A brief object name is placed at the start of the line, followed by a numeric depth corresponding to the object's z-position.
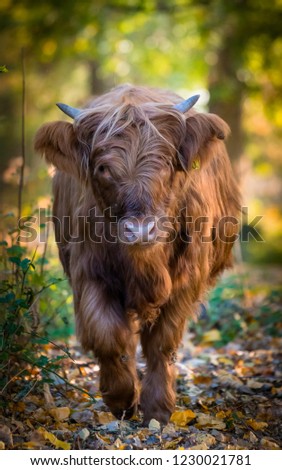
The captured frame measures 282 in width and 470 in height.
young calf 9.45
